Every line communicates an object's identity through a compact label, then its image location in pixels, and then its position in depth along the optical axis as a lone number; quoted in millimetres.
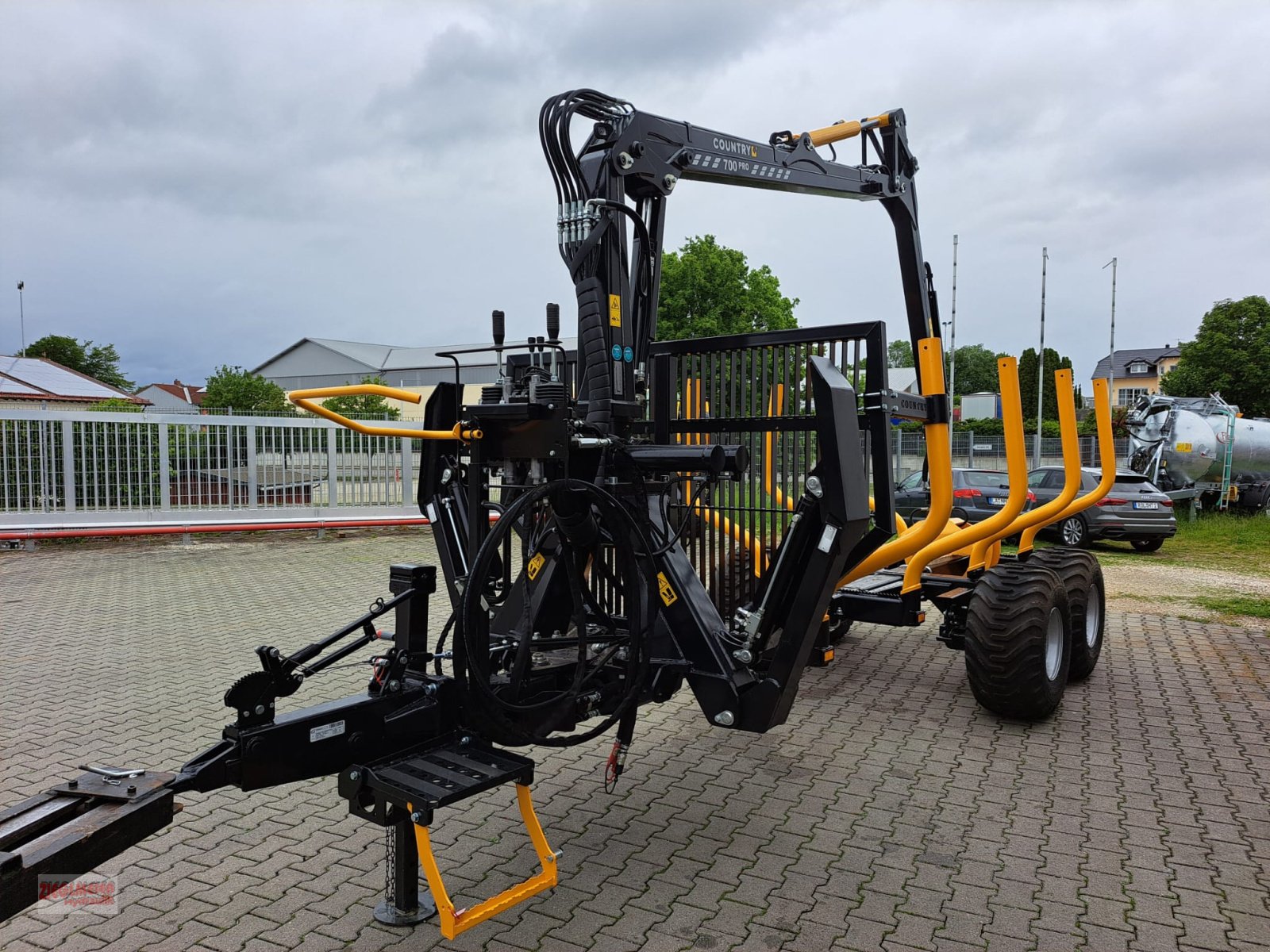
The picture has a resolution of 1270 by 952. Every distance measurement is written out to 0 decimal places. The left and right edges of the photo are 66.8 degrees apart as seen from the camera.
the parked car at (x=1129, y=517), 15398
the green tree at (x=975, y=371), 95438
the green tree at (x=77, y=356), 61406
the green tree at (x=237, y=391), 37750
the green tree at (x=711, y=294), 36094
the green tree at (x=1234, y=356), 39094
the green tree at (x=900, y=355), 92625
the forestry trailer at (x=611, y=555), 3090
